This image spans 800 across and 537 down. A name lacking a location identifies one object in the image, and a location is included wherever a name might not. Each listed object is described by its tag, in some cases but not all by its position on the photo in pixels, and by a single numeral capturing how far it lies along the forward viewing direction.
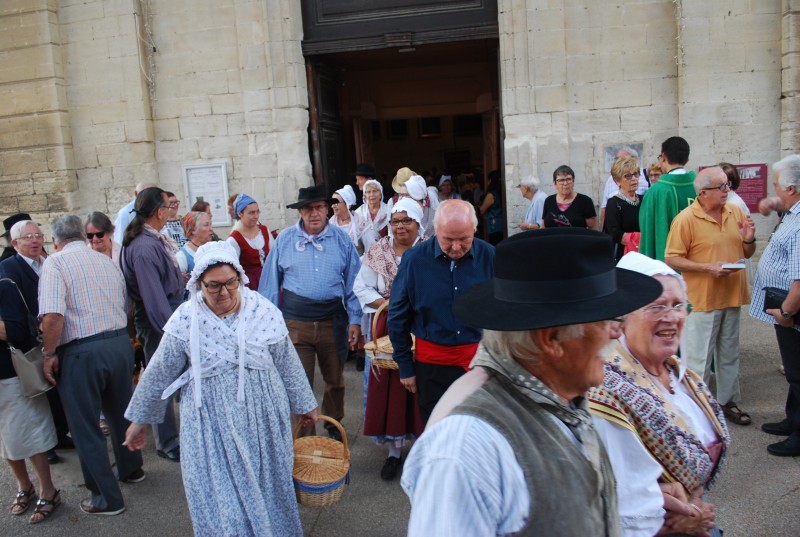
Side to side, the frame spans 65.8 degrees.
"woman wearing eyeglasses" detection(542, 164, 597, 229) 6.76
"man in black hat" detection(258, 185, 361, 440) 4.63
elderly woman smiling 1.87
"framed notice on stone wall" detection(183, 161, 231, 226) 8.60
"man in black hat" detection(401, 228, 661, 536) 1.27
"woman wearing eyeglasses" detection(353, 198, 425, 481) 4.31
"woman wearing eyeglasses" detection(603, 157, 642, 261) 5.95
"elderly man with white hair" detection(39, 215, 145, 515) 3.85
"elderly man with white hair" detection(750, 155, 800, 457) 4.09
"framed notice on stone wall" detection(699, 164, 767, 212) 7.41
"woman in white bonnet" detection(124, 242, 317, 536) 2.94
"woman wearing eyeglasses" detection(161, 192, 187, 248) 6.83
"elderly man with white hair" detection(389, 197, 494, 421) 3.54
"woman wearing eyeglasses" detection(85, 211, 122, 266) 4.67
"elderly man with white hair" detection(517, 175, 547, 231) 7.35
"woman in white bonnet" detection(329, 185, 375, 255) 6.89
